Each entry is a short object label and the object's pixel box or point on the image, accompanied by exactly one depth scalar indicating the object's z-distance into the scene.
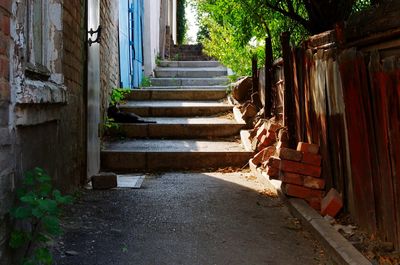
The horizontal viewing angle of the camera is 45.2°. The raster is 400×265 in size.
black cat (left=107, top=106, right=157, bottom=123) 7.81
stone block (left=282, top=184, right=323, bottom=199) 4.36
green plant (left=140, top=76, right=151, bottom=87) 11.92
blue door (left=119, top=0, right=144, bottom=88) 9.48
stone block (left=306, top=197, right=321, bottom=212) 4.25
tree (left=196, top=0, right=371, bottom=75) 5.46
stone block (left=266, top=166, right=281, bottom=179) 5.23
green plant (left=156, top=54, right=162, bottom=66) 15.25
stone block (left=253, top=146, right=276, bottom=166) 6.04
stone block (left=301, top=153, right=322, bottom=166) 4.34
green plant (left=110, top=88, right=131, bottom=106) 8.13
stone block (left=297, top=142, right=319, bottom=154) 4.40
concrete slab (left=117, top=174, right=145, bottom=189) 5.44
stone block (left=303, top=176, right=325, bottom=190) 4.32
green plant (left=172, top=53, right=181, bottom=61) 18.60
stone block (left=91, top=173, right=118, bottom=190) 5.24
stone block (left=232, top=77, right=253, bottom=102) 8.61
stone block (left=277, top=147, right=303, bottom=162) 4.43
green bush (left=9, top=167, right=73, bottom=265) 2.22
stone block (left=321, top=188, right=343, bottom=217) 3.88
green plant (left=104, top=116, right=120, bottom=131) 7.49
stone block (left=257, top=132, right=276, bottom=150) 6.30
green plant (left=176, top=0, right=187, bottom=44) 25.73
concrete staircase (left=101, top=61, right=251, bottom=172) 6.55
